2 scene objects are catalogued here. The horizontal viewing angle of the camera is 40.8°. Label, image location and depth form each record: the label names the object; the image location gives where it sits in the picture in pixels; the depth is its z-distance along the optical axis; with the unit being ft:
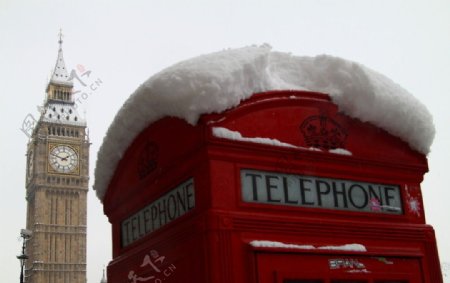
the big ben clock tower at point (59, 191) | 223.10
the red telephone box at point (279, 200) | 9.65
